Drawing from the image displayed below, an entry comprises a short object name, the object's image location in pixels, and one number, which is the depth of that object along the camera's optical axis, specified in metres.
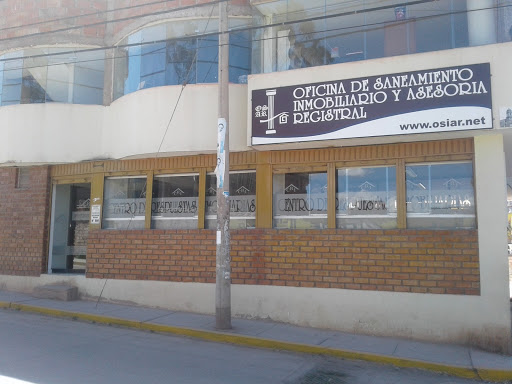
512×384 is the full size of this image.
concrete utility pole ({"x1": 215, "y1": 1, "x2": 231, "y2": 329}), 8.43
